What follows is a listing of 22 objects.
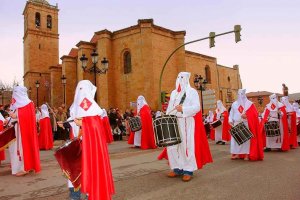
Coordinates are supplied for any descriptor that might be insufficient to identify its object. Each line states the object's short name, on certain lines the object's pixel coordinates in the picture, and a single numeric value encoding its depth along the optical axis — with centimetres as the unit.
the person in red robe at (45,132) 1372
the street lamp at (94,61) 1592
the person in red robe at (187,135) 660
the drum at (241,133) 905
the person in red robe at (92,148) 405
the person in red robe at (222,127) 1497
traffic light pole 1597
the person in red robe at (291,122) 1233
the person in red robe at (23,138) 769
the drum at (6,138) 780
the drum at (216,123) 1492
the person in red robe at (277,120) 1137
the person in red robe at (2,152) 932
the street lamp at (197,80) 2523
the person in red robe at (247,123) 920
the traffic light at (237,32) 1596
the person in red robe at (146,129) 1343
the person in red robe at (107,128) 1593
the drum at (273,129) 1120
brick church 2972
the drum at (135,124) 1323
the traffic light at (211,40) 1691
